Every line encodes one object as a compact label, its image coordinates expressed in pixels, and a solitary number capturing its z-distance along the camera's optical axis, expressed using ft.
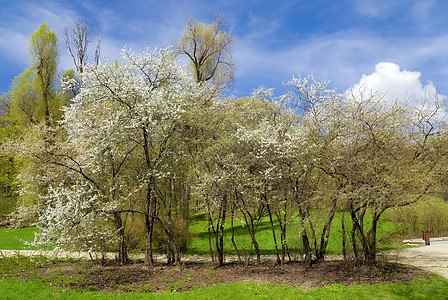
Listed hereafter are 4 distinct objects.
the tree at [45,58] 73.46
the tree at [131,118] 35.96
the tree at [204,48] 69.31
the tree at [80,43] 78.74
